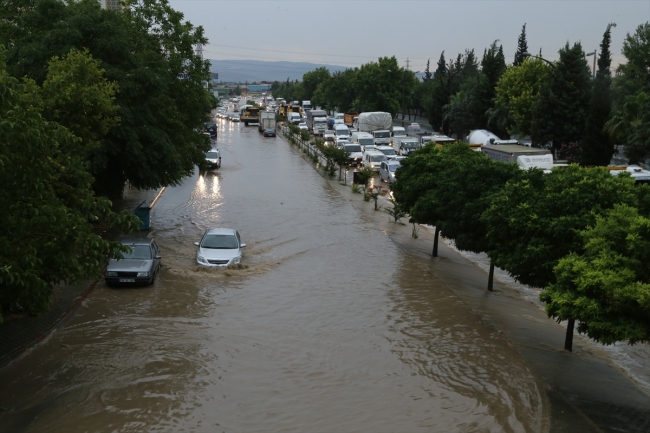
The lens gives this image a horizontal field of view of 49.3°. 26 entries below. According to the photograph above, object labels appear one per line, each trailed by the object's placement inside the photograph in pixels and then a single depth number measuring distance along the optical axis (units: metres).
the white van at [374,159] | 47.87
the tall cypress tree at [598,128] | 43.88
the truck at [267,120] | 80.38
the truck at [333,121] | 85.15
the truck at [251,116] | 101.14
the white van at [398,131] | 67.75
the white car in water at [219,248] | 21.95
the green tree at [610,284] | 11.88
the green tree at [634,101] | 38.81
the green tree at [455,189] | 20.83
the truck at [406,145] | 55.68
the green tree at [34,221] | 10.84
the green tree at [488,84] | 65.38
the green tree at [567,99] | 48.88
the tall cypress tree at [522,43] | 90.12
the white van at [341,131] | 67.43
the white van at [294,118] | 93.41
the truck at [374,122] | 68.00
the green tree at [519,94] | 55.69
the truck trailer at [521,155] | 34.25
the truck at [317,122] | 80.51
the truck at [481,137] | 54.09
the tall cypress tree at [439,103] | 79.44
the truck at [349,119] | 85.11
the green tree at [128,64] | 23.64
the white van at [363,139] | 57.53
